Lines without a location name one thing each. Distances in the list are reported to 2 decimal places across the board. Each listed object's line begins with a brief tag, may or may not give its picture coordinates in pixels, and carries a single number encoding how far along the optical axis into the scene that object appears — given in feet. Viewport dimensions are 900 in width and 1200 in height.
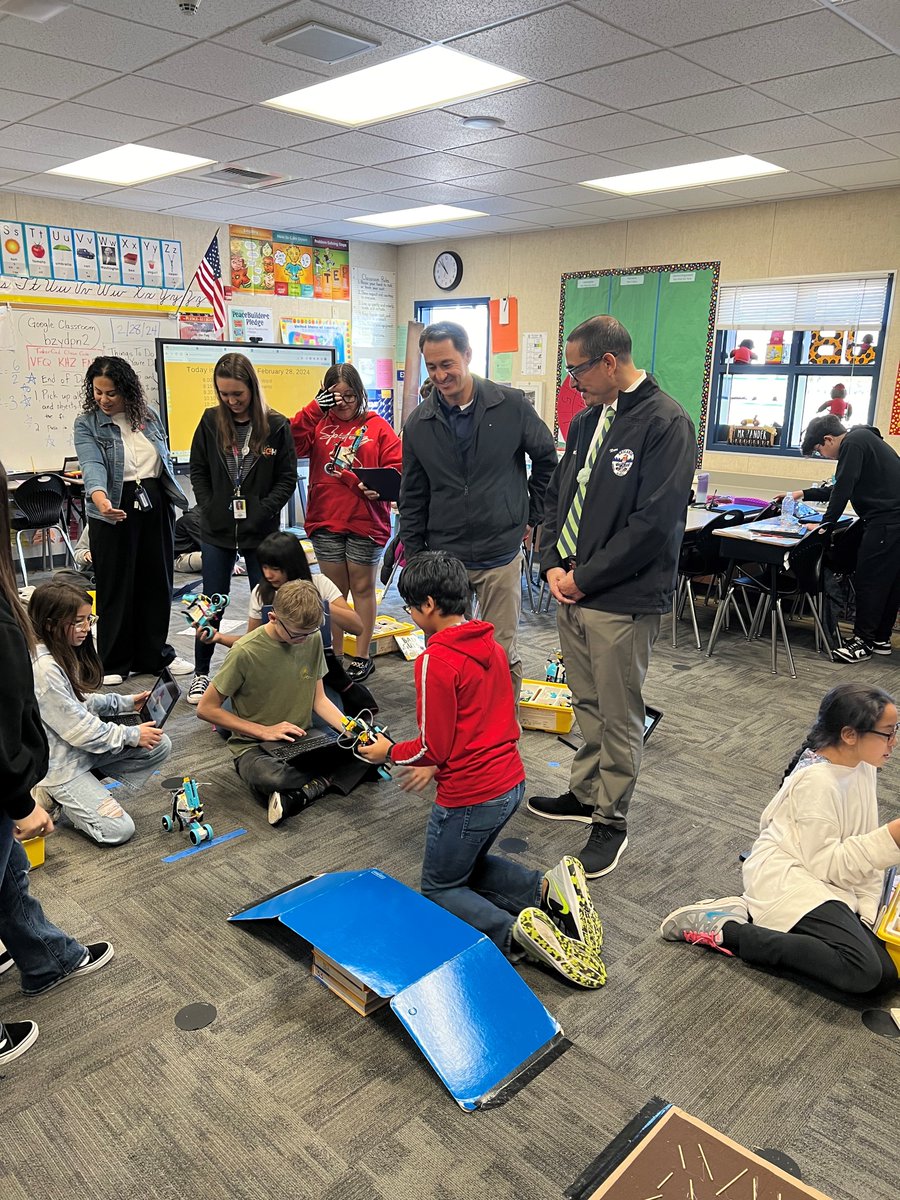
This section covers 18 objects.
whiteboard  21.24
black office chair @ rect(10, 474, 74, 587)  19.06
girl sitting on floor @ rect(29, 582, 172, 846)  9.03
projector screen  23.30
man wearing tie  8.20
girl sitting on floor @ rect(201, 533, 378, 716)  11.07
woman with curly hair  12.73
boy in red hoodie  7.13
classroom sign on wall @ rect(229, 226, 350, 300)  25.40
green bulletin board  21.70
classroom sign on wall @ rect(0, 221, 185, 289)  20.84
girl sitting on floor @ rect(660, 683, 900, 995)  6.95
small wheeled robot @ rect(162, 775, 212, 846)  9.19
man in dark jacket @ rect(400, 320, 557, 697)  10.02
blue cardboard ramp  6.08
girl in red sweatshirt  13.30
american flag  24.52
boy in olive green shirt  9.78
